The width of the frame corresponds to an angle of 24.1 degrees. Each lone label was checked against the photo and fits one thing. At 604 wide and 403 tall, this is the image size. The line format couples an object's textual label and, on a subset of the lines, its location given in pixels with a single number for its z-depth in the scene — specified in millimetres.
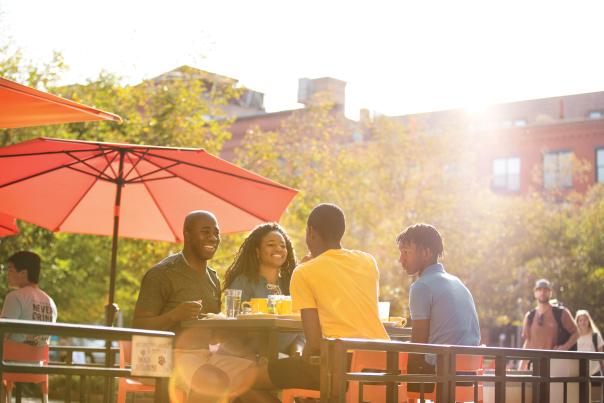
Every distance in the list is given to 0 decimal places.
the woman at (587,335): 23530
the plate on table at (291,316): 9529
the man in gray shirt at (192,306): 9518
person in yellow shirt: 8196
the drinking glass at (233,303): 10071
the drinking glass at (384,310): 10850
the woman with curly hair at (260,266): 11421
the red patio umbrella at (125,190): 12684
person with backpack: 20225
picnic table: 9250
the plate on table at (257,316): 9500
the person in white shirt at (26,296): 12560
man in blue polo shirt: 9431
